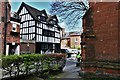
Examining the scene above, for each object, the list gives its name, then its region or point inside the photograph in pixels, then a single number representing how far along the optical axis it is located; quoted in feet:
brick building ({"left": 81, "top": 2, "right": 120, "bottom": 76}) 12.44
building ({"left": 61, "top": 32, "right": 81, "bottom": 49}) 93.01
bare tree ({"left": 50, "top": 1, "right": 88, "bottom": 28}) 30.71
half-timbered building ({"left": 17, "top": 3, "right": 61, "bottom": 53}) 51.39
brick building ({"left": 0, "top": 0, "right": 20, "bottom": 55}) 29.78
